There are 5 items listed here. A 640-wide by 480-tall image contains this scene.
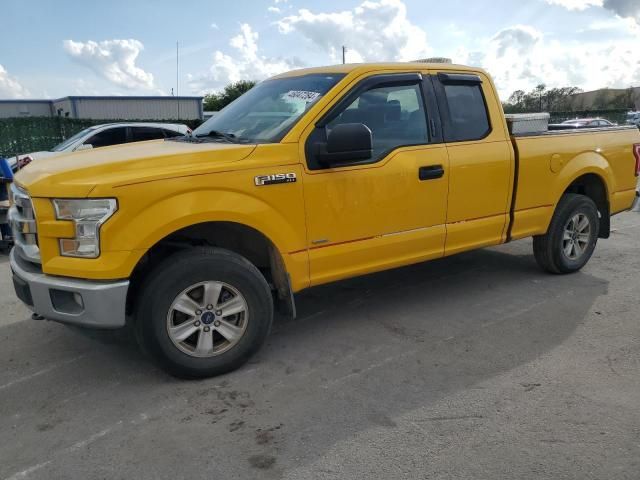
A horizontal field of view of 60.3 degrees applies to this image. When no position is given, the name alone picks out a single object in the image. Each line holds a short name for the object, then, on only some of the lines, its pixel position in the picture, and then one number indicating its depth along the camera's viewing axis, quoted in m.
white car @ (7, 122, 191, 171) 11.54
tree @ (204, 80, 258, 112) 58.96
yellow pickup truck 3.21
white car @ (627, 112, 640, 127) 39.44
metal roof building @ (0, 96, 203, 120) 30.67
